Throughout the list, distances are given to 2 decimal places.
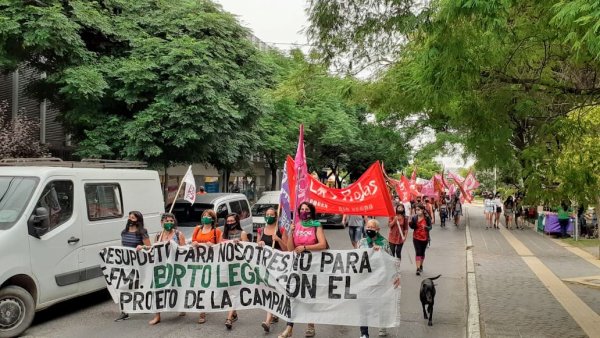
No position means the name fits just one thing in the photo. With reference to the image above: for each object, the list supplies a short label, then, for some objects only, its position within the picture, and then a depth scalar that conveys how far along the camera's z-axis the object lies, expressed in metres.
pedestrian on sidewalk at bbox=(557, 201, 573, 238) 23.17
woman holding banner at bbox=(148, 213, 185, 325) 8.27
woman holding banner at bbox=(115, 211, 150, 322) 8.35
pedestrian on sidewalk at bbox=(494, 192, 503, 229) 28.91
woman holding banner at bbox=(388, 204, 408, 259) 11.64
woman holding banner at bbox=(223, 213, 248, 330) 8.53
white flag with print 12.52
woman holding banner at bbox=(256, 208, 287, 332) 7.83
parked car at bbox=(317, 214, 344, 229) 25.88
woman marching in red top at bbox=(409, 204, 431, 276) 12.17
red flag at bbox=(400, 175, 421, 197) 19.23
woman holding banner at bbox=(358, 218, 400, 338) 7.48
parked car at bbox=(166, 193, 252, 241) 13.11
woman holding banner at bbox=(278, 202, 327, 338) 7.14
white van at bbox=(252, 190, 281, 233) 18.69
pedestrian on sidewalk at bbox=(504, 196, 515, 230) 29.67
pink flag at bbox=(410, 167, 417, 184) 25.77
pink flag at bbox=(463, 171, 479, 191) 31.34
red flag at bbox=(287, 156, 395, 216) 10.10
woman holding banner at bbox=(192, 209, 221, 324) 8.21
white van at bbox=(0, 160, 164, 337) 7.20
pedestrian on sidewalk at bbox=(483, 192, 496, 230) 29.39
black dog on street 8.10
